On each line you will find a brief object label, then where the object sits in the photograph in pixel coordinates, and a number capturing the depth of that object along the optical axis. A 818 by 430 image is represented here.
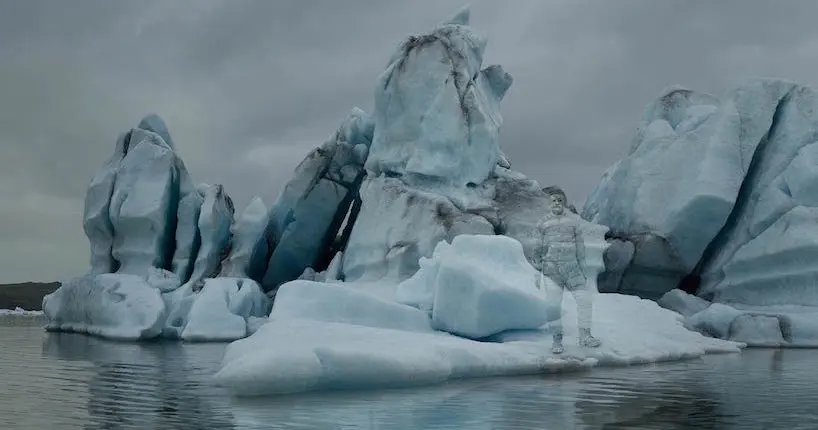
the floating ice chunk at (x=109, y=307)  18.19
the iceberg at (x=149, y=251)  18.80
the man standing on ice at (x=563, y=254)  9.73
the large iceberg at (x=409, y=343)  7.61
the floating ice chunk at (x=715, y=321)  18.05
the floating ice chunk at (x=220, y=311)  17.66
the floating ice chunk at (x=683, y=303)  20.02
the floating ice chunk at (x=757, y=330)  17.80
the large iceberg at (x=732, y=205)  19.36
